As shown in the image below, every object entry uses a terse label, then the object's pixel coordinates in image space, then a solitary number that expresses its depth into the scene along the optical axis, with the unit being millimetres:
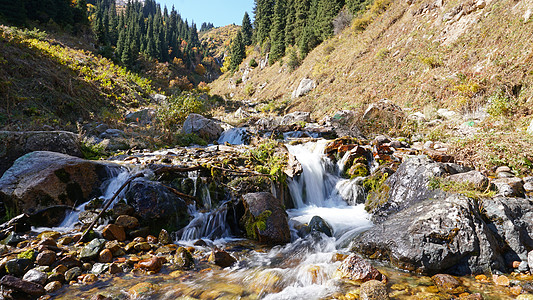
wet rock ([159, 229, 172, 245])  4457
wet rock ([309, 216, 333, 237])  4957
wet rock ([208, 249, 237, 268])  3916
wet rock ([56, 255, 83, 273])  3471
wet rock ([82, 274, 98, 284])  3288
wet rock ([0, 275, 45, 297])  2836
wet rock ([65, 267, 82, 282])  3297
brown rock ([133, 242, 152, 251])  4129
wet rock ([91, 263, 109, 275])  3495
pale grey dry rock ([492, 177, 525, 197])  4297
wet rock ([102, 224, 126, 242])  4266
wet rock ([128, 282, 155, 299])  3062
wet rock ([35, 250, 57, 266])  3453
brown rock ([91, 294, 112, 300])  2884
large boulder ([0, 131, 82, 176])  5844
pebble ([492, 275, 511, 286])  3123
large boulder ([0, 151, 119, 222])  4707
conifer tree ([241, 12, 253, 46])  60594
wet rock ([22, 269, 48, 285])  3121
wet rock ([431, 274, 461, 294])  3129
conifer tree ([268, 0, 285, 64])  38969
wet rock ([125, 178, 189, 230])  4816
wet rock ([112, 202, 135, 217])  4715
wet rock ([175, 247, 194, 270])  3795
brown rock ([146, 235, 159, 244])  4424
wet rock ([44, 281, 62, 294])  3050
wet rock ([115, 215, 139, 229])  4562
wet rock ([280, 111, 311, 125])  15480
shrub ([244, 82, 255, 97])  37031
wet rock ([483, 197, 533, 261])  3545
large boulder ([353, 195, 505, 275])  3414
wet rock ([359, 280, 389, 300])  2948
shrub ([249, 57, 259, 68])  46262
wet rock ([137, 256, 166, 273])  3625
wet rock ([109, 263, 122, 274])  3512
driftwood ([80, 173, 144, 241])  4213
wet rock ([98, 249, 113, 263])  3744
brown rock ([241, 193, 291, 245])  4711
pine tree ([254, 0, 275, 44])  48406
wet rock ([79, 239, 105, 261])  3707
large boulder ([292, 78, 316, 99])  22422
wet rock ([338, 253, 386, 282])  3361
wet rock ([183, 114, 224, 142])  11141
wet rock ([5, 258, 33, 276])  3221
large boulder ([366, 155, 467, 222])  4875
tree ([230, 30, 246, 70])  53938
